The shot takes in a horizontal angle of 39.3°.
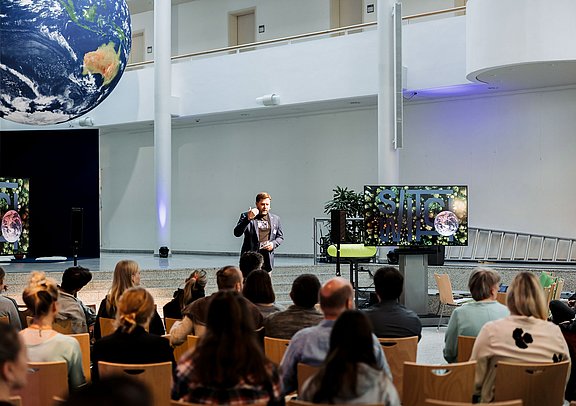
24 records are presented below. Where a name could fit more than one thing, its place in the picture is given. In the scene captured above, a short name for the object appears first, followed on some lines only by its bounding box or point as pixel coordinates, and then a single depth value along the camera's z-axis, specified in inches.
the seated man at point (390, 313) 216.7
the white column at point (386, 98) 607.8
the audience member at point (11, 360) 103.0
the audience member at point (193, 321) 219.8
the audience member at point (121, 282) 236.5
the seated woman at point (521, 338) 185.3
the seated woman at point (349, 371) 127.5
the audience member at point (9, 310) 239.0
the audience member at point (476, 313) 222.5
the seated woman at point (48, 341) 174.2
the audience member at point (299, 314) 202.7
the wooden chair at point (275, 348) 197.2
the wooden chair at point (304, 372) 160.9
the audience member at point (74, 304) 240.8
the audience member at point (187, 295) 260.5
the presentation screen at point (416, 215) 426.6
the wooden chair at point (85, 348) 199.0
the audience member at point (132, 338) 173.3
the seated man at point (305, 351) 165.0
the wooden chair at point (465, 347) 209.5
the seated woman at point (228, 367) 133.9
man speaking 387.2
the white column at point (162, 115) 730.8
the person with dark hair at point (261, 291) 229.3
